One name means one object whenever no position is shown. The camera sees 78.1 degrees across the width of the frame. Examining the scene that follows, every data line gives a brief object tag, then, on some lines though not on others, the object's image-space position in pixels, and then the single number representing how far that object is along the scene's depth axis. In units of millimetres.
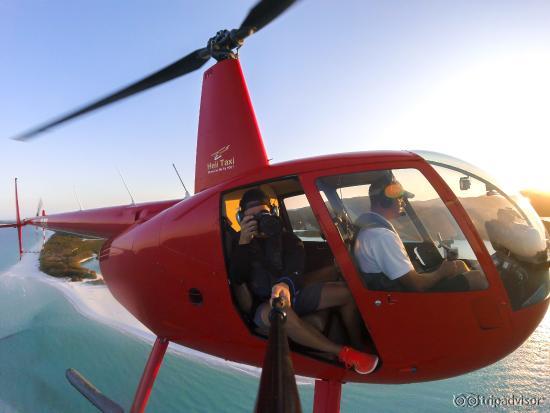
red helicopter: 2191
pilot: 2188
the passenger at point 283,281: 2355
